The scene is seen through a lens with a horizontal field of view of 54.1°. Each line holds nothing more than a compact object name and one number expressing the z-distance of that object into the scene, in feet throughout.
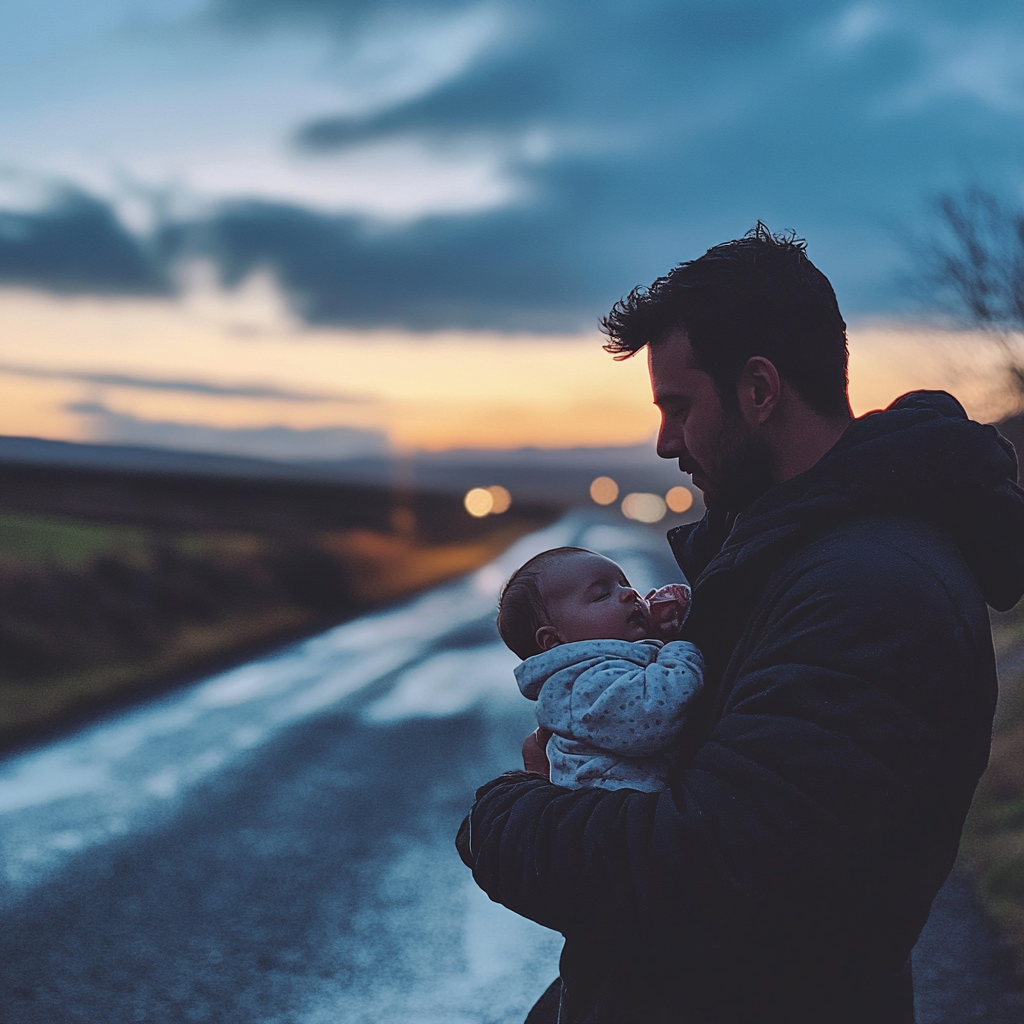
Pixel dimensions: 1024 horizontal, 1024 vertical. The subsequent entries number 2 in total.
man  5.41
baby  6.82
